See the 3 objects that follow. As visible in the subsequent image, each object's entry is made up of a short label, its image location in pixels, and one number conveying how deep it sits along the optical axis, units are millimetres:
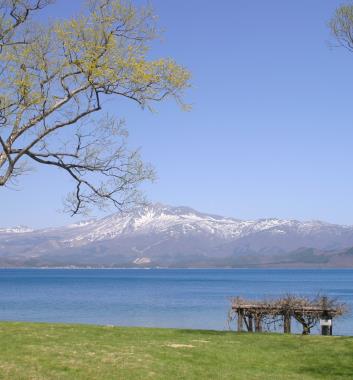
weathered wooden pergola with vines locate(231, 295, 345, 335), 32047
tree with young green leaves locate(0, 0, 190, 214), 17641
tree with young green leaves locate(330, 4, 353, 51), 21469
